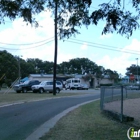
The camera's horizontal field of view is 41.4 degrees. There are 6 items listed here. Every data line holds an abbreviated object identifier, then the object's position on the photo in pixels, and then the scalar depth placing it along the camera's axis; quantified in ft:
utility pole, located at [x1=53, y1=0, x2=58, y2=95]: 71.86
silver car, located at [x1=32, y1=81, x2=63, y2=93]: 84.83
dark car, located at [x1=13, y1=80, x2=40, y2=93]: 86.70
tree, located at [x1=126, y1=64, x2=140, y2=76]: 304.60
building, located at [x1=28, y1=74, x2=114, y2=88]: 187.54
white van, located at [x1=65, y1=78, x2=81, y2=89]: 140.16
